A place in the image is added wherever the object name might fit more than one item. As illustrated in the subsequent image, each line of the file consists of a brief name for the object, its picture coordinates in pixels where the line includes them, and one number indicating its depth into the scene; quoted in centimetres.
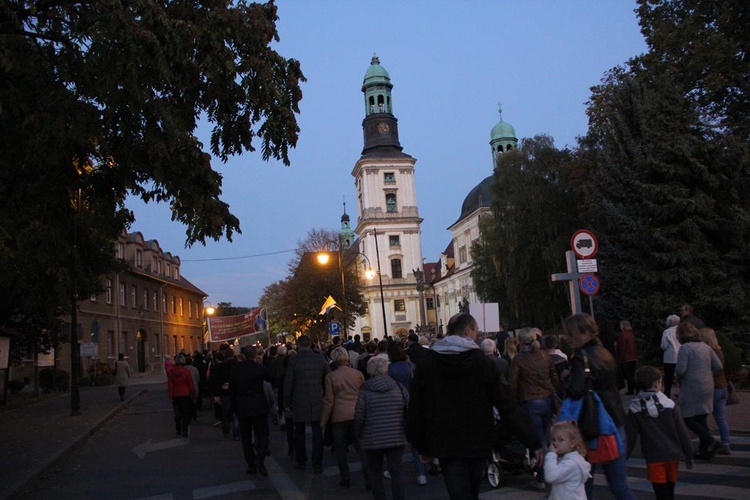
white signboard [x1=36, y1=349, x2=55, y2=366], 2868
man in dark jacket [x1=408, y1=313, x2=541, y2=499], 505
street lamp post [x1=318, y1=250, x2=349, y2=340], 3394
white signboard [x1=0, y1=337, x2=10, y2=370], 2325
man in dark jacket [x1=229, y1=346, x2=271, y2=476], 1055
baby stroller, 880
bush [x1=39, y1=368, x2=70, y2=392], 3488
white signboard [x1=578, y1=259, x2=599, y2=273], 1299
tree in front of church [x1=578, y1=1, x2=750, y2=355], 2302
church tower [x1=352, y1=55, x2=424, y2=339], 8794
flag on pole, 3572
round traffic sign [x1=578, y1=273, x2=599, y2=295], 1318
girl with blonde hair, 478
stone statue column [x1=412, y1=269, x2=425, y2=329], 4739
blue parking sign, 3597
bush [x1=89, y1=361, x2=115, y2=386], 4031
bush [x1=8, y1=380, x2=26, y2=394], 3180
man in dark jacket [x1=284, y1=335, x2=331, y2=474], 1053
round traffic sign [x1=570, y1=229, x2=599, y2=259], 1327
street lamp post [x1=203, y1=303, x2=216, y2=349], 6557
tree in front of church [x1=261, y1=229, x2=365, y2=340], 5784
